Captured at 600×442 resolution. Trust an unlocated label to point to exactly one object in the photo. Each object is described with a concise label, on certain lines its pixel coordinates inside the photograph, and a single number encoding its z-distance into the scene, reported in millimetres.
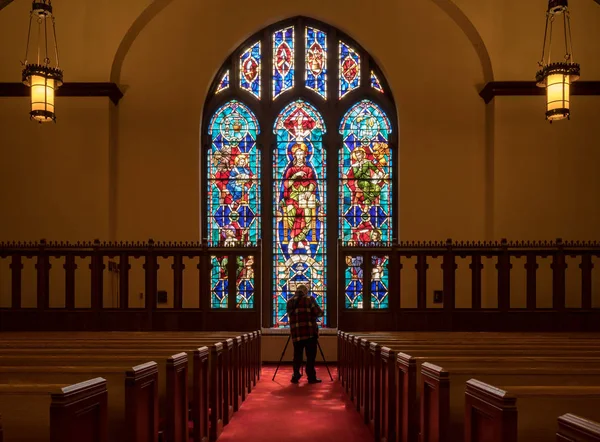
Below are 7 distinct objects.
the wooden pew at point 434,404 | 3160
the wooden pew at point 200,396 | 4559
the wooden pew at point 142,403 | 3152
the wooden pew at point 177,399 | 3891
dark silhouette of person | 8984
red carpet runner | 5332
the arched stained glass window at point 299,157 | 13102
